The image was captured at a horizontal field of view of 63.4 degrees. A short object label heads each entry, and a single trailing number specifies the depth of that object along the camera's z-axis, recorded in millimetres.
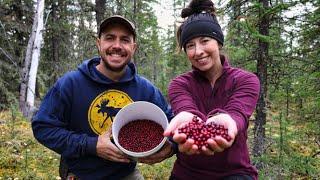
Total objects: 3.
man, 2204
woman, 1702
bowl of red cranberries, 1911
